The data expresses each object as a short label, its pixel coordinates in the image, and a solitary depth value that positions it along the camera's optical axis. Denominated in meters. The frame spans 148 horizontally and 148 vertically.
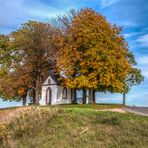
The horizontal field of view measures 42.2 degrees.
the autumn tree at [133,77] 28.01
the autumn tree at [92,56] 23.12
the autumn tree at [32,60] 25.90
